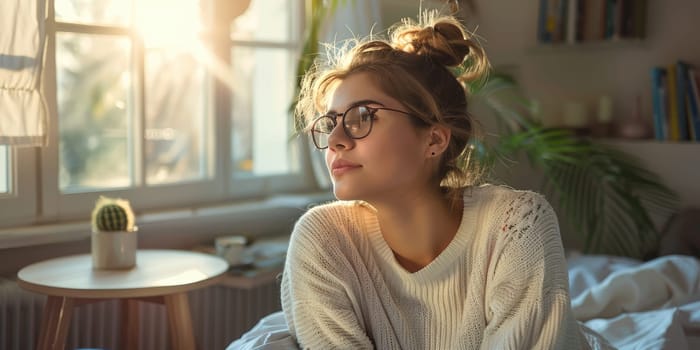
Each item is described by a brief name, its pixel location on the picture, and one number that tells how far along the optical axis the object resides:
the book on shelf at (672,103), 3.22
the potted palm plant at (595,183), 3.06
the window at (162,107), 2.38
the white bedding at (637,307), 1.84
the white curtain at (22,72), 2.00
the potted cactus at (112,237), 2.02
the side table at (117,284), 1.82
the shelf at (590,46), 3.42
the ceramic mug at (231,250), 2.46
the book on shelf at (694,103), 3.15
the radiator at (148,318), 2.13
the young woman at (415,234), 1.49
